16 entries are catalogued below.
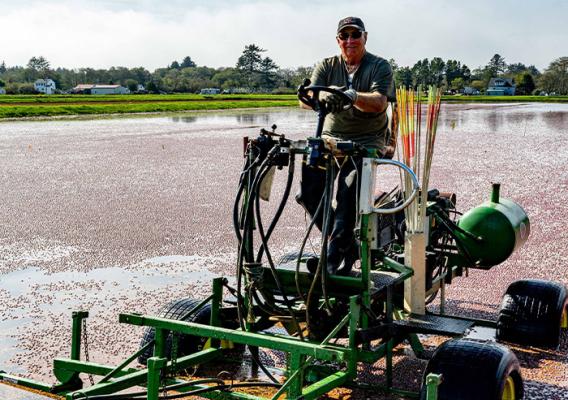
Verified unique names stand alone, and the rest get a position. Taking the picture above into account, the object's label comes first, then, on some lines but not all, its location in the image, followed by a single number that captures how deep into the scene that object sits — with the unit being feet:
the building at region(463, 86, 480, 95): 447.42
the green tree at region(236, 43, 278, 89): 488.02
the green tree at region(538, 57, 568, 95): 408.67
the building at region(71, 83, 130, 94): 463.01
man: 15.10
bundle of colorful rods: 15.75
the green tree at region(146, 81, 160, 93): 391.24
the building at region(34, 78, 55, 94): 449.35
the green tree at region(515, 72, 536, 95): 441.68
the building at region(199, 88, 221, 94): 423.80
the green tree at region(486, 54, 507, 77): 545.93
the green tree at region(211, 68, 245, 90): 494.18
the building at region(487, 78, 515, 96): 453.58
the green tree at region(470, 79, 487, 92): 473.67
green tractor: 12.73
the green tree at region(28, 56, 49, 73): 620.90
